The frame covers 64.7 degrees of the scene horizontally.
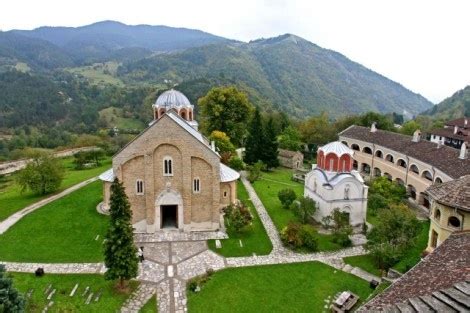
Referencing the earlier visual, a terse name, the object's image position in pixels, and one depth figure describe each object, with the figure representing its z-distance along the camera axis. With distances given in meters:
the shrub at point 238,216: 32.15
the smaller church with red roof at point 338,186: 34.31
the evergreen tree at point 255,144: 56.53
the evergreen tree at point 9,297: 17.00
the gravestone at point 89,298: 22.94
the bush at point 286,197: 39.56
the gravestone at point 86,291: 23.69
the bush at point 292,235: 30.45
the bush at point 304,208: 34.56
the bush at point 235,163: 52.22
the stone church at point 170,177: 31.42
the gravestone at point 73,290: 23.65
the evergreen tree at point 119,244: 23.25
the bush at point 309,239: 30.31
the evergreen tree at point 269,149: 56.41
